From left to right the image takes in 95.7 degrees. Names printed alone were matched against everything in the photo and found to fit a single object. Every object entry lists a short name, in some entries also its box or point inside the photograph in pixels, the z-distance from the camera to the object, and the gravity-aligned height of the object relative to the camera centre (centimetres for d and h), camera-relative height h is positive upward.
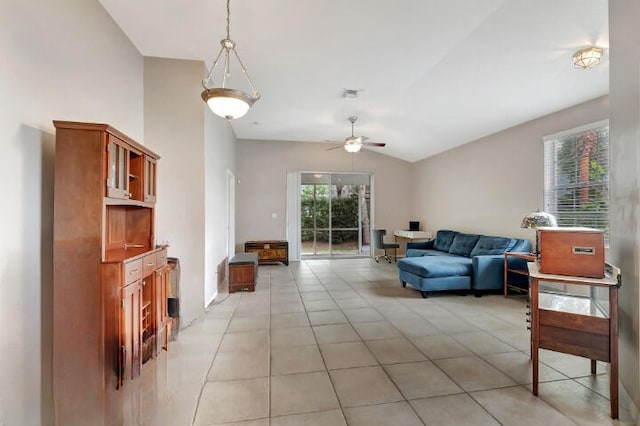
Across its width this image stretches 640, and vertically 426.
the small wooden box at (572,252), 195 -26
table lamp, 362 -8
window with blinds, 380 +54
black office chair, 723 -70
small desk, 771 -56
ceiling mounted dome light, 295 +164
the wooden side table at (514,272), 441 -89
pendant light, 225 +91
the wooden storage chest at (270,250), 705 -89
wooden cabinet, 179 -46
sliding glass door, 818 +0
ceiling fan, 527 +130
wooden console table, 186 -76
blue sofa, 450 -89
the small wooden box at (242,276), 481 -103
